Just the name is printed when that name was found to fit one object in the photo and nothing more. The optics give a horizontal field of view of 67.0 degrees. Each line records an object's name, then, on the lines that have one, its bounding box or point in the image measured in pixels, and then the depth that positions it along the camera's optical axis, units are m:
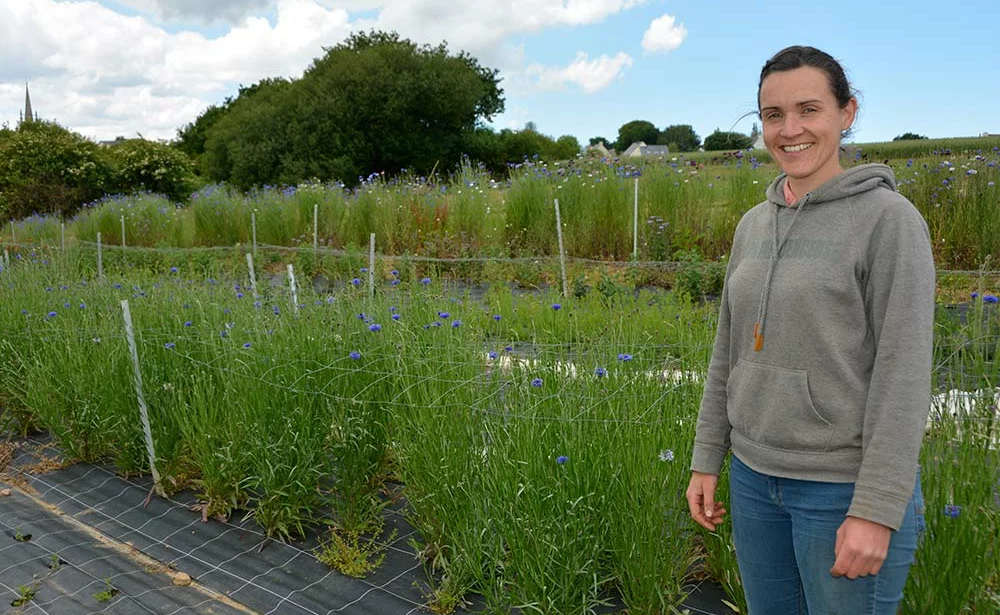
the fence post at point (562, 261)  5.62
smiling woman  1.23
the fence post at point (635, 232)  7.17
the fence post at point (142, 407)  3.50
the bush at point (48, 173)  19.12
